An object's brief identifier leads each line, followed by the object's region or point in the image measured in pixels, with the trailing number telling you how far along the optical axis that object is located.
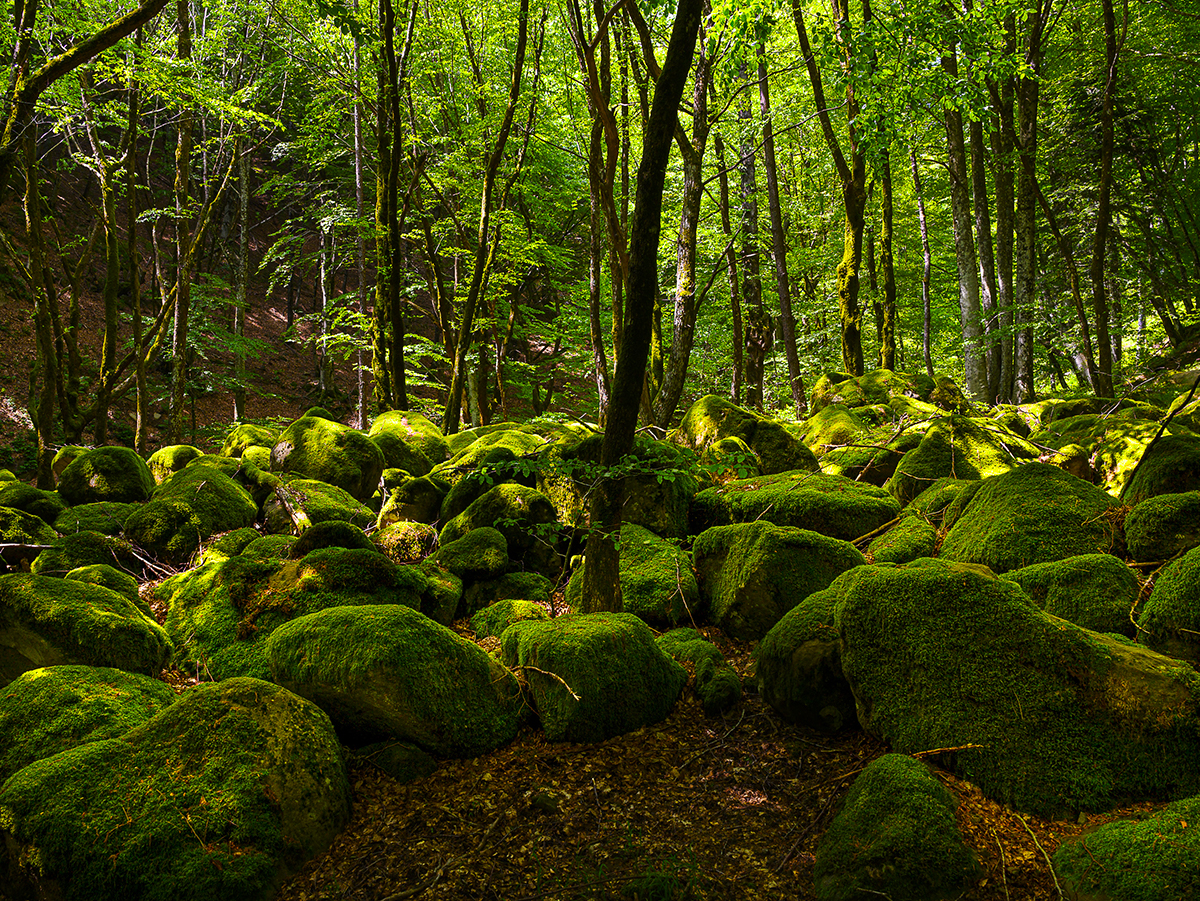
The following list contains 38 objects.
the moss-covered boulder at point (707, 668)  4.25
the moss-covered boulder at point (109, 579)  5.17
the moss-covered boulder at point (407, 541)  6.70
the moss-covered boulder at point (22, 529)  5.91
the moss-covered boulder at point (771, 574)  5.04
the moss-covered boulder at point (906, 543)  5.33
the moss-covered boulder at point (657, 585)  5.56
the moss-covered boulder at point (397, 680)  3.76
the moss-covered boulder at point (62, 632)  4.26
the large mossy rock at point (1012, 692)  3.05
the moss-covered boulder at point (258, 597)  4.71
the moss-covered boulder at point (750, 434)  8.27
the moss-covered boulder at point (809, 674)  3.95
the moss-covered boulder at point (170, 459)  8.58
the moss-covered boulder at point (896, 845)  2.64
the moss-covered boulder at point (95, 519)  6.59
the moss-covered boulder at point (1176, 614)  3.54
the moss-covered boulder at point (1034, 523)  4.78
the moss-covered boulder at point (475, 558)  6.02
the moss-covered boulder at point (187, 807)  2.79
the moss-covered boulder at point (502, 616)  5.37
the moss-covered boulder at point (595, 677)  4.00
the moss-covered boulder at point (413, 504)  7.57
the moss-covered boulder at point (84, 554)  5.74
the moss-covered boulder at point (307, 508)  6.87
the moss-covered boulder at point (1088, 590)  3.93
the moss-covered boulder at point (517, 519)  6.61
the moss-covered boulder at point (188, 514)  6.50
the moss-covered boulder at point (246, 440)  9.45
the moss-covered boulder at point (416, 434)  9.30
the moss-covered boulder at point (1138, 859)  2.37
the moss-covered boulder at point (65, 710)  3.38
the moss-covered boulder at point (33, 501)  6.71
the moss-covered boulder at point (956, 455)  7.11
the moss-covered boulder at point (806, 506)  6.12
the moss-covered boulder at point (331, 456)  8.01
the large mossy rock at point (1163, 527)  4.31
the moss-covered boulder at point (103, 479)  7.39
